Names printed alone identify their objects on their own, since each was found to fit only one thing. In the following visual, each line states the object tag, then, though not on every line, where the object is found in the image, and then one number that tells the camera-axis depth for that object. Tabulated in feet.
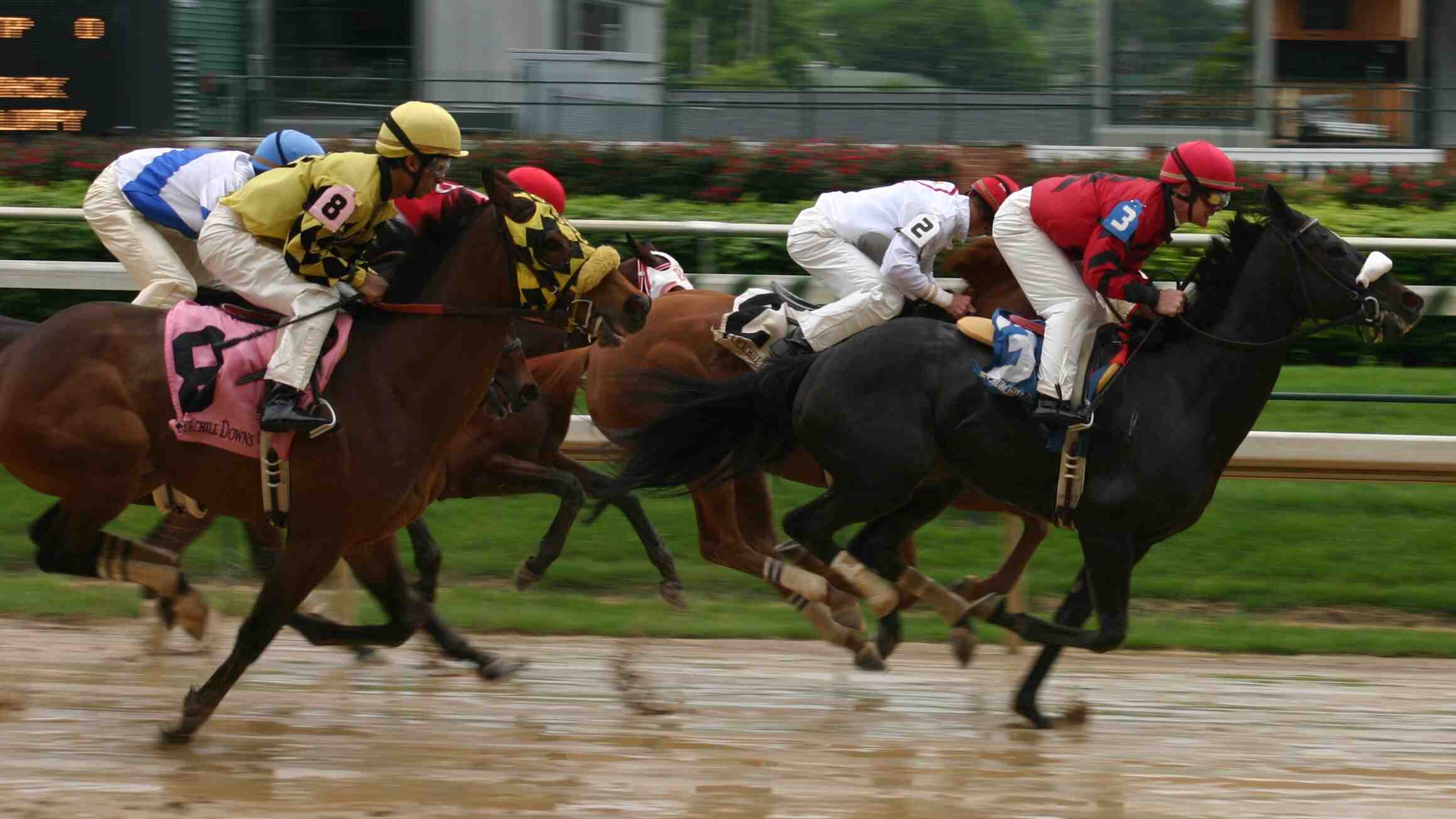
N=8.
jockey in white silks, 43.34
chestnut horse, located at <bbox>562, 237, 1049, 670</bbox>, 44.52
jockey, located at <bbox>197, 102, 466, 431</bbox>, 35.47
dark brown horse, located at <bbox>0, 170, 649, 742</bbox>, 35.42
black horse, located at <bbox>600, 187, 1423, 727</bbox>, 38.52
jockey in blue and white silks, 43.24
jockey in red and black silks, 38.75
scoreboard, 78.95
